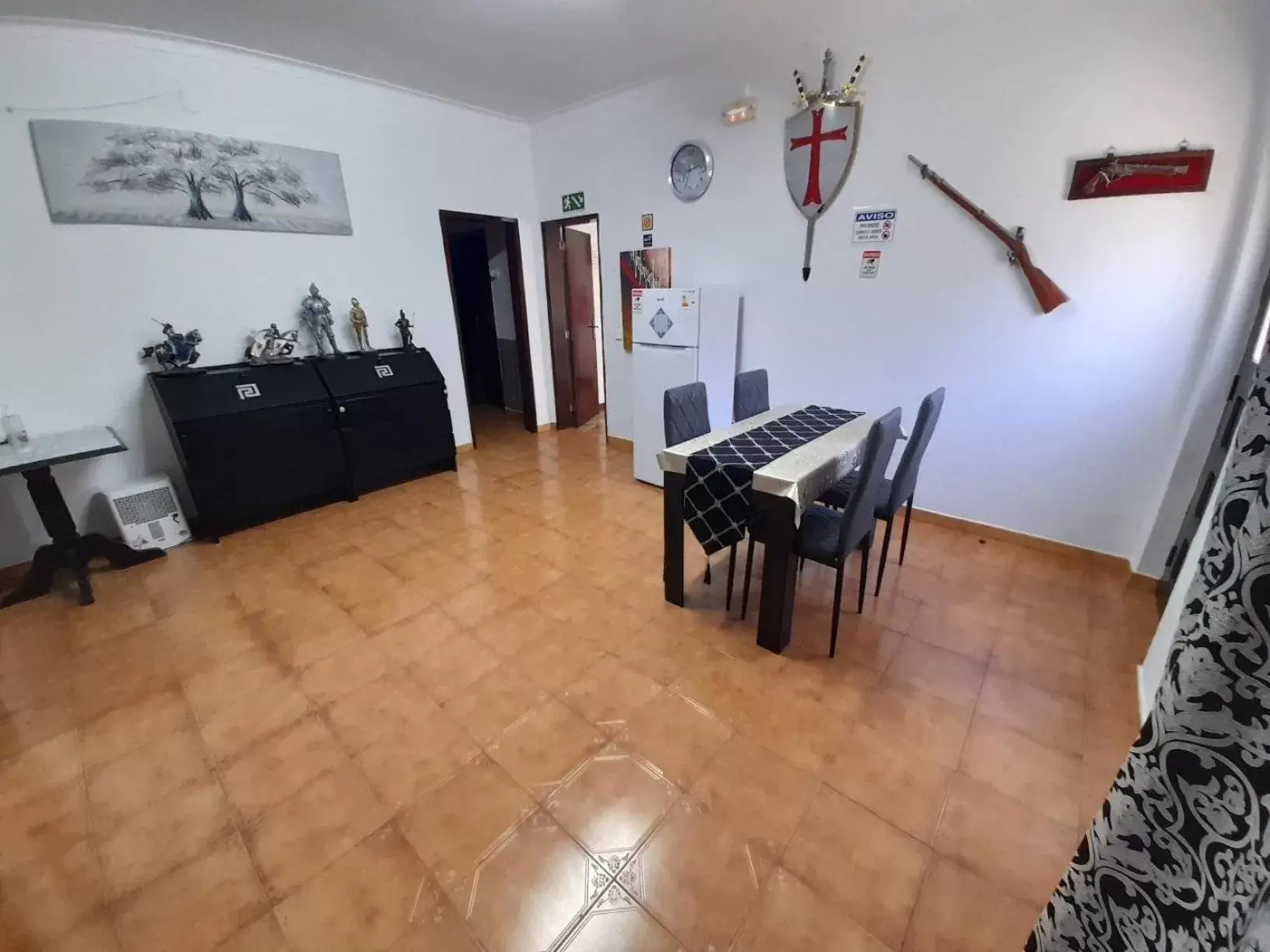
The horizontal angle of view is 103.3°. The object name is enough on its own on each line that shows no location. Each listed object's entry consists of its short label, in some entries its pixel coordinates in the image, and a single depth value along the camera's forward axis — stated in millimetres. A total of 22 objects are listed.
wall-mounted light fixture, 3109
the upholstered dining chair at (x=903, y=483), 2041
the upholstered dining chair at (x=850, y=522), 1774
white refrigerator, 3307
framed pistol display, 2111
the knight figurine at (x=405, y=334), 3980
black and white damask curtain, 562
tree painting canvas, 2645
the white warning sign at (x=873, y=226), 2856
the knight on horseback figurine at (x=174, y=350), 2959
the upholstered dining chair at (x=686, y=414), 2438
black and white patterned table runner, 1953
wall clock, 3463
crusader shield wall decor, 2824
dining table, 1873
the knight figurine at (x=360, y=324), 3717
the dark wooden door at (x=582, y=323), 4988
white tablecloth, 1828
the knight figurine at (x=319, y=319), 3492
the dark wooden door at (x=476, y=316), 5645
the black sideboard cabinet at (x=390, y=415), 3498
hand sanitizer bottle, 2523
